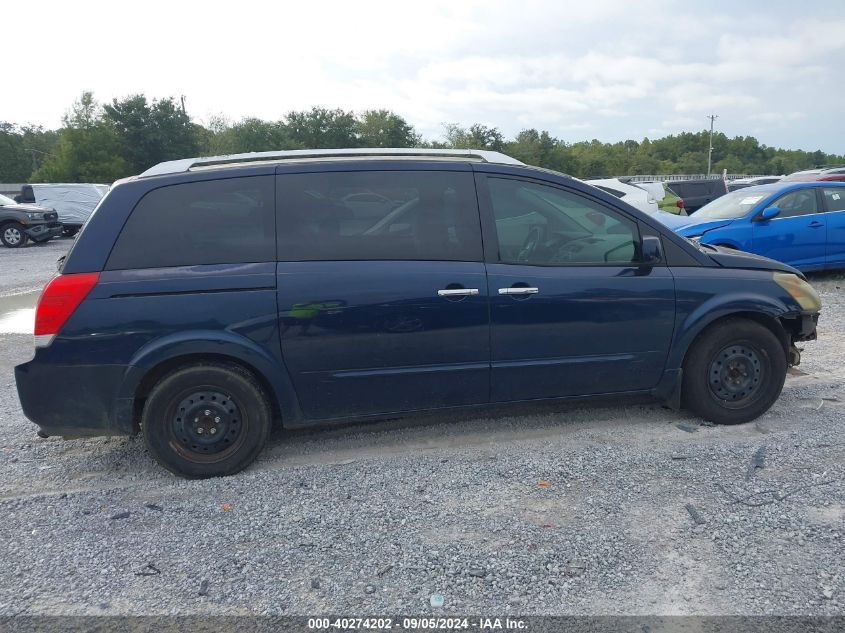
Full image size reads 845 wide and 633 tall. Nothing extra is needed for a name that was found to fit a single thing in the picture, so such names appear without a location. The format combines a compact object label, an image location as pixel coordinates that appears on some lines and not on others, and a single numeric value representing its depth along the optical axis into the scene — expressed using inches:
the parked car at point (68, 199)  859.4
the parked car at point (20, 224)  735.7
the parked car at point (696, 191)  767.1
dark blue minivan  143.4
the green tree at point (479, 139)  2344.4
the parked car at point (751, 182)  1063.6
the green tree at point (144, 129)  1817.2
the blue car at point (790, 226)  371.6
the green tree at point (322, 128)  2146.9
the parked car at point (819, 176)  564.7
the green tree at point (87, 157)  1726.1
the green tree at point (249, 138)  2100.1
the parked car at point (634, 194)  503.5
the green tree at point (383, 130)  2231.8
